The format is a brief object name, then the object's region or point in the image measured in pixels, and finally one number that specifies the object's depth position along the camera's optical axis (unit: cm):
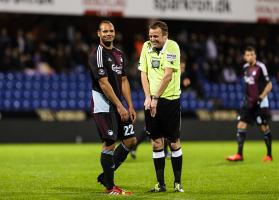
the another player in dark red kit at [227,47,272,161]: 2677
